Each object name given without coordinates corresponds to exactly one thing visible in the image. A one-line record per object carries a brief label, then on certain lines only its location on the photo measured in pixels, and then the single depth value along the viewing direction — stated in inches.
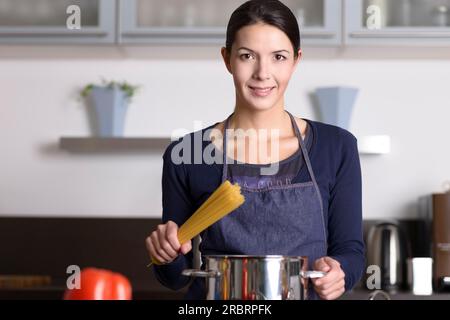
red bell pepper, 34.2
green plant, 130.0
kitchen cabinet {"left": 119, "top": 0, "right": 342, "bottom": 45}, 121.1
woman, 52.8
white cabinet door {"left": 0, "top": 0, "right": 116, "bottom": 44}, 122.3
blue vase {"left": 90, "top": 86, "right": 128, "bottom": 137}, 129.3
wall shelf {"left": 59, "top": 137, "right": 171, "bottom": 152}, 127.4
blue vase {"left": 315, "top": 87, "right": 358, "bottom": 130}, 128.0
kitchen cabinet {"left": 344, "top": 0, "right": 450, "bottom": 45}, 120.5
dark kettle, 118.1
